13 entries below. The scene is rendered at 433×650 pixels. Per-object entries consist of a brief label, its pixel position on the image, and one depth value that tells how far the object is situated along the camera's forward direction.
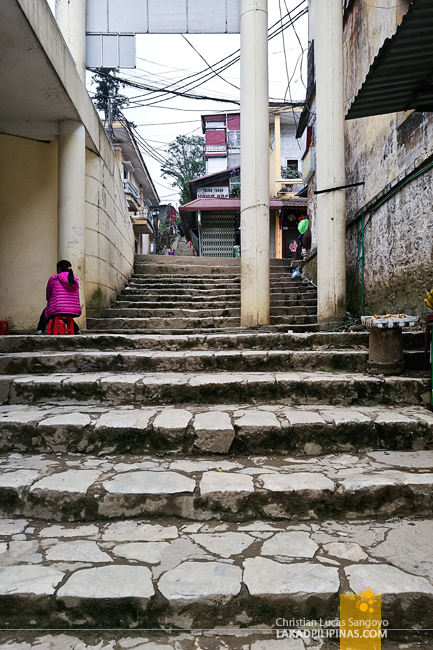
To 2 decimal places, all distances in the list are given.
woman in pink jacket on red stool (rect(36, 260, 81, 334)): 5.64
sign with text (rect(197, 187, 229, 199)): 22.47
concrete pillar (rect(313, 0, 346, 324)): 6.30
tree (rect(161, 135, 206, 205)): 30.44
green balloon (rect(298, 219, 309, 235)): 10.96
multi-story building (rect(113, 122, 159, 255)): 20.99
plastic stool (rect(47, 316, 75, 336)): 5.61
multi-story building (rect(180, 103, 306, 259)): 19.00
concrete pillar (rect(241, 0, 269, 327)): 6.54
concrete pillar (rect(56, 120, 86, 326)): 6.28
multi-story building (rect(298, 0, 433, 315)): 3.64
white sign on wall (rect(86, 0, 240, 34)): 8.70
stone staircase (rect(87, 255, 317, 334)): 6.73
